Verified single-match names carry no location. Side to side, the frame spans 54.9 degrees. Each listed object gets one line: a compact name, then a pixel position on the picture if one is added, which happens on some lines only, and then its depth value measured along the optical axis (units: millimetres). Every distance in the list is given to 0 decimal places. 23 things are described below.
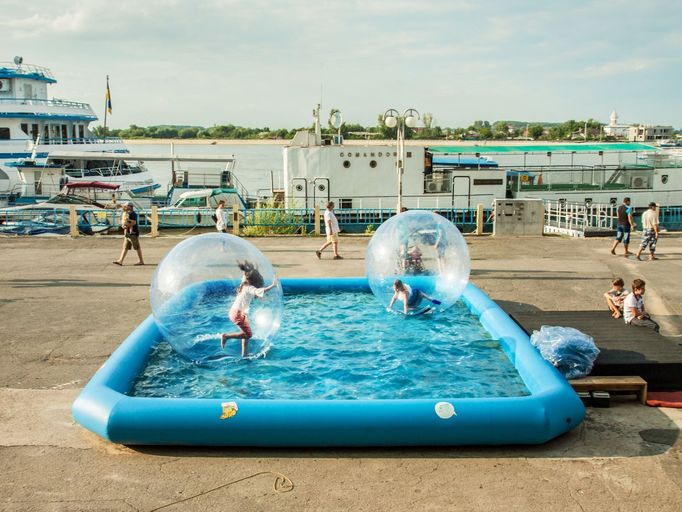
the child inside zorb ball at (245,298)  8750
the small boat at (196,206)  29188
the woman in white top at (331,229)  18078
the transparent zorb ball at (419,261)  10805
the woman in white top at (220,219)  19625
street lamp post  20328
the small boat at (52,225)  25375
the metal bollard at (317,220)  23016
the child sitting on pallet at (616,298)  10844
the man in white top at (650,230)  17625
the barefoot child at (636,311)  10089
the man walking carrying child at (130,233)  17203
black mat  8461
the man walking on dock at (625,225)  18359
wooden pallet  8047
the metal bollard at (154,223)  23328
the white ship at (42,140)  36719
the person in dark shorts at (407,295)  11164
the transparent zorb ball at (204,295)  8586
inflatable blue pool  6832
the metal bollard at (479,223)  22859
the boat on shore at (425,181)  28156
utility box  22688
